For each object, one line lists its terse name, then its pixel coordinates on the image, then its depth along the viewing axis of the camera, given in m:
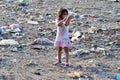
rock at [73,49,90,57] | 8.91
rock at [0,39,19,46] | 9.57
